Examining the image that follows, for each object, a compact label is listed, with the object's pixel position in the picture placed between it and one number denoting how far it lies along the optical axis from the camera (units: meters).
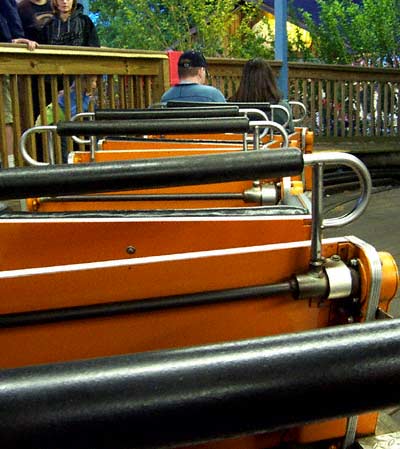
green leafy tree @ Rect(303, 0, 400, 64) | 8.43
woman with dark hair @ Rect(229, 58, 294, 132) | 4.05
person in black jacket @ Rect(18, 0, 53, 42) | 4.05
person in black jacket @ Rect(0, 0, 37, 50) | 3.54
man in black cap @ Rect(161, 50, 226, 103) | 3.61
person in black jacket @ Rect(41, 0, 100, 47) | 4.00
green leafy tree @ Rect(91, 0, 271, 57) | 9.66
